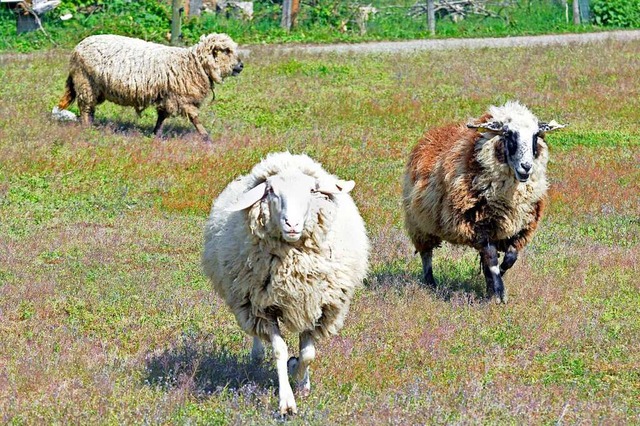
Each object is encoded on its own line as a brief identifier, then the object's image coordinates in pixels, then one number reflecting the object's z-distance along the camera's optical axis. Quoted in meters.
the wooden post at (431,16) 29.11
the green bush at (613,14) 30.44
